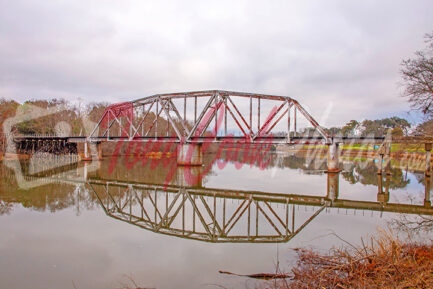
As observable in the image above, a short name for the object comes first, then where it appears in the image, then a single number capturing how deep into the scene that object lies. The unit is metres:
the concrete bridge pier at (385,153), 34.16
